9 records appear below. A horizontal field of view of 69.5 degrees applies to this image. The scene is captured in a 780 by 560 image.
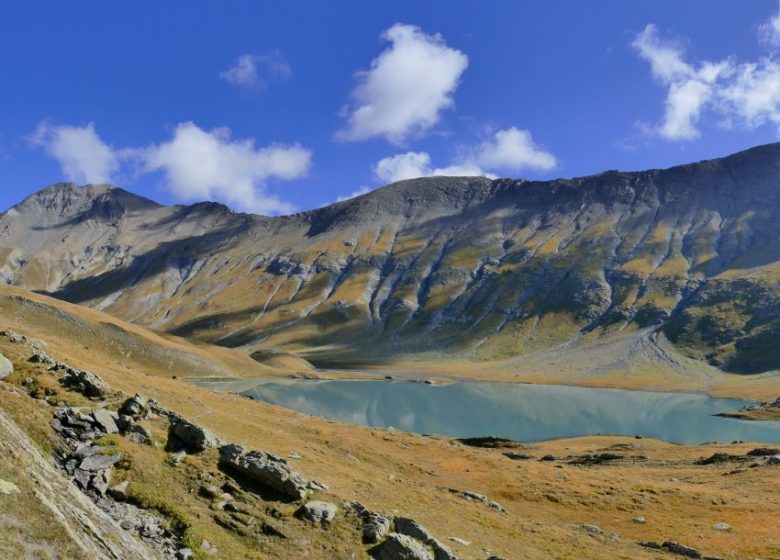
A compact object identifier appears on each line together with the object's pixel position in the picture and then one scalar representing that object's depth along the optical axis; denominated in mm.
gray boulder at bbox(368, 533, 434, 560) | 19656
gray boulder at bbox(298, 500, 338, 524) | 20703
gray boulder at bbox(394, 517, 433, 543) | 21469
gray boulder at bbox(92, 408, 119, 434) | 22292
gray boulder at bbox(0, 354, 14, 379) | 26984
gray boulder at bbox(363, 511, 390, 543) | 20453
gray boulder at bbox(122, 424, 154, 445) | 22500
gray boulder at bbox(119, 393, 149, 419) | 25688
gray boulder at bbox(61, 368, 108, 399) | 28391
